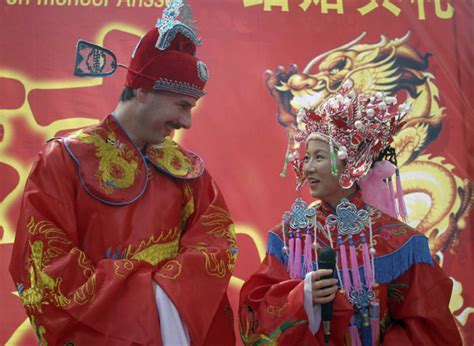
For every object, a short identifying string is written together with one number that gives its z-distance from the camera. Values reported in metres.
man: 2.05
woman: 2.39
